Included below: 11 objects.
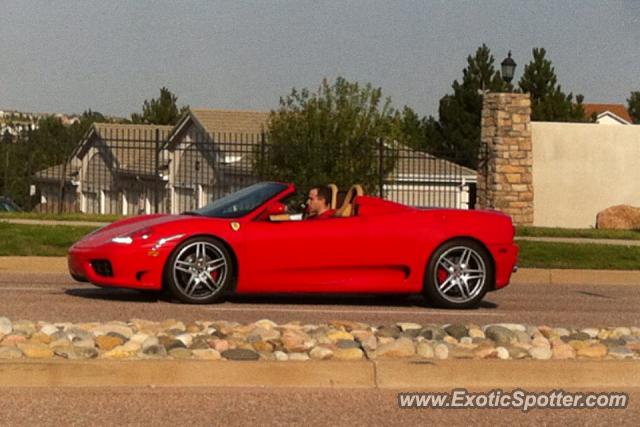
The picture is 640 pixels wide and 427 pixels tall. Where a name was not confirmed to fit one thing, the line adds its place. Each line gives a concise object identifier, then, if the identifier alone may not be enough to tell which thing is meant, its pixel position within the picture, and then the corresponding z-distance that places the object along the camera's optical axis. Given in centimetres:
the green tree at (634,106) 11520
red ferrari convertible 1244
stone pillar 3089
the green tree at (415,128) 6241
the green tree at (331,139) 2966
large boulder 3070
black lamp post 3172
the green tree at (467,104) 5494
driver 1312
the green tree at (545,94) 5600
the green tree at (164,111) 7188
